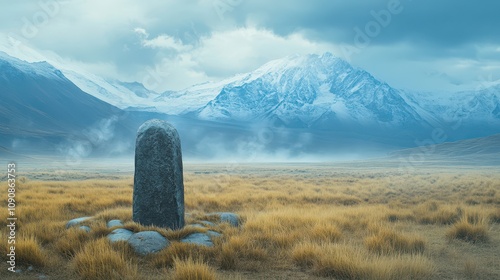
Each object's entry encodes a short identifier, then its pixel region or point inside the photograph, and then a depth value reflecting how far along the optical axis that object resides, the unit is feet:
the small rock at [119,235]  27.94
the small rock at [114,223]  32.89
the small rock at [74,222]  33.57
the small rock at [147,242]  26.15
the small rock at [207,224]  35.31
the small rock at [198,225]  33.82
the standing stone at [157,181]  34.94
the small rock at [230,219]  37.85
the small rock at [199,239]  28.02
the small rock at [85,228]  30.49
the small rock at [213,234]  30.47
